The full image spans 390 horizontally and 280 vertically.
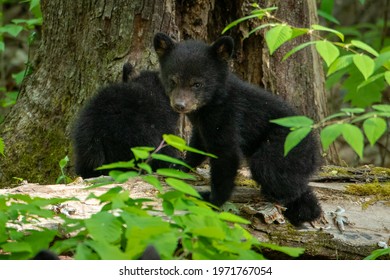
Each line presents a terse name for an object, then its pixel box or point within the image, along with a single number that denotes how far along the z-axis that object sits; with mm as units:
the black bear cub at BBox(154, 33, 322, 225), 10914
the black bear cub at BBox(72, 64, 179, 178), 12836
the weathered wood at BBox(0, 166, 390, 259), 10453
